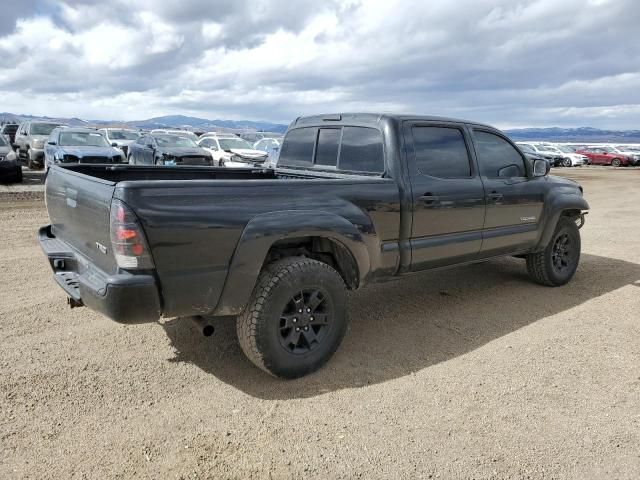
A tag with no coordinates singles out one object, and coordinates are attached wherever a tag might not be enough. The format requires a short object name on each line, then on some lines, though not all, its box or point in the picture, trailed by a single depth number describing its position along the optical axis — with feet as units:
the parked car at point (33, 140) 59.21
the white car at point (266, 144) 70.86
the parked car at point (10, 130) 95.01
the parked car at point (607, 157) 120.16
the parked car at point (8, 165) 45.21
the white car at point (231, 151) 61.87
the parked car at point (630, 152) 120.06
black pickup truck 9.71
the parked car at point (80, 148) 45.37
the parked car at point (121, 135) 75.72
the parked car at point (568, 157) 116.16
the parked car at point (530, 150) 100.14
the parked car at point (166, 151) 53.31
